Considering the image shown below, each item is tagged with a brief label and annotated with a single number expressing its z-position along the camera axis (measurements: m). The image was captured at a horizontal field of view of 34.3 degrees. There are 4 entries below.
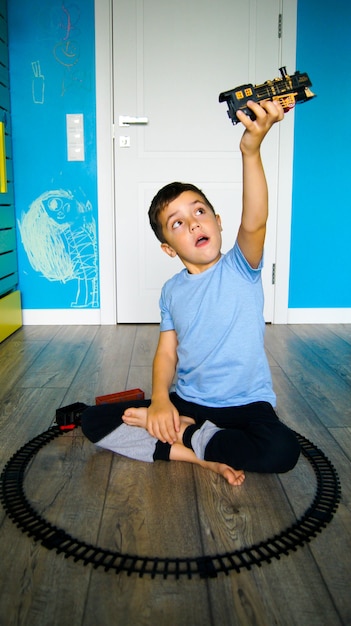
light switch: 2.84
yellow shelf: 2.66
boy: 1.24
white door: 2.78
